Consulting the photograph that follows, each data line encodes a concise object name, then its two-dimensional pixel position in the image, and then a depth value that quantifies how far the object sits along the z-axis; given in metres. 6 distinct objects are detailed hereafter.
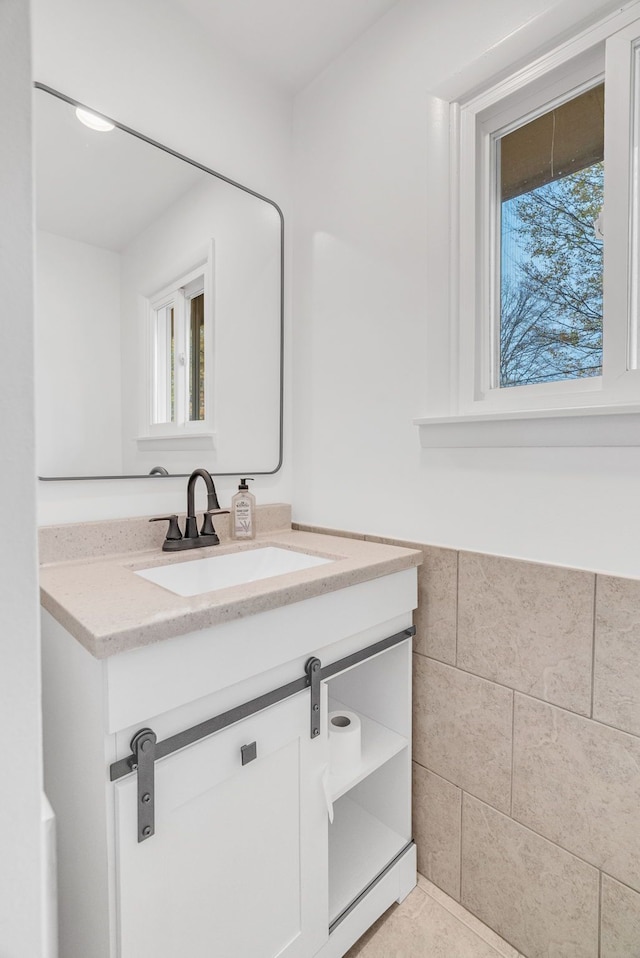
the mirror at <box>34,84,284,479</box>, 1.16
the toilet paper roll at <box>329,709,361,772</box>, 1.15
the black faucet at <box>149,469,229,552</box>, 1.28
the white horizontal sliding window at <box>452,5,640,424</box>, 0.95
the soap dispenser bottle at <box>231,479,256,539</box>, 1.44
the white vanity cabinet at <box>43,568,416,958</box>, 0.71
